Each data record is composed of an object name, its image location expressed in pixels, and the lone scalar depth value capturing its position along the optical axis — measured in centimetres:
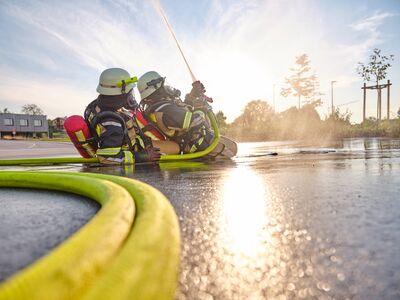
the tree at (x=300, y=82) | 2898
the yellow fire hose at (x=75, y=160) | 477
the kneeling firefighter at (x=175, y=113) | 475
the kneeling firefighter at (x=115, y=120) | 405
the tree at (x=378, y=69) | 2105
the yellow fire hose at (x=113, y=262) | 48
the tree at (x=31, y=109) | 8894
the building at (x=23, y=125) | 5762
